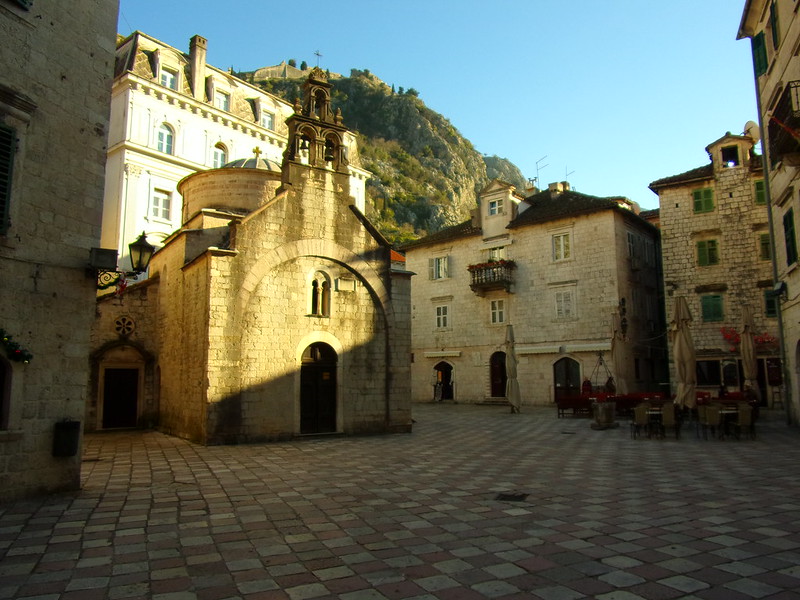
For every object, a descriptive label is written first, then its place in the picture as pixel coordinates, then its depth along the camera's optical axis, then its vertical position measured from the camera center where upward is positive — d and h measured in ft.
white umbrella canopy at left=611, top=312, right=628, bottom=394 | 63.52 -0.03
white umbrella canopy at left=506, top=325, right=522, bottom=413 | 77.46 -2.09
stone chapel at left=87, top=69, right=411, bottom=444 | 49.44 +4.74
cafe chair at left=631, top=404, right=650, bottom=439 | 49.11 -5.29
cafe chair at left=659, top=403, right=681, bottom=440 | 48.70 -5.38
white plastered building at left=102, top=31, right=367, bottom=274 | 103.60 +50.49
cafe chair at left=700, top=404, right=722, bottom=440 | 45.68 -4.94
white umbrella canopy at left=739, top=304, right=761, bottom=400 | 59.41 +1.19
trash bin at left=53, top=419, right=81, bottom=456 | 27.81 -3.85
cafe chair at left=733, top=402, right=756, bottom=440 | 46.34 -5.36
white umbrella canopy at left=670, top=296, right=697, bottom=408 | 50.32 +0.21
